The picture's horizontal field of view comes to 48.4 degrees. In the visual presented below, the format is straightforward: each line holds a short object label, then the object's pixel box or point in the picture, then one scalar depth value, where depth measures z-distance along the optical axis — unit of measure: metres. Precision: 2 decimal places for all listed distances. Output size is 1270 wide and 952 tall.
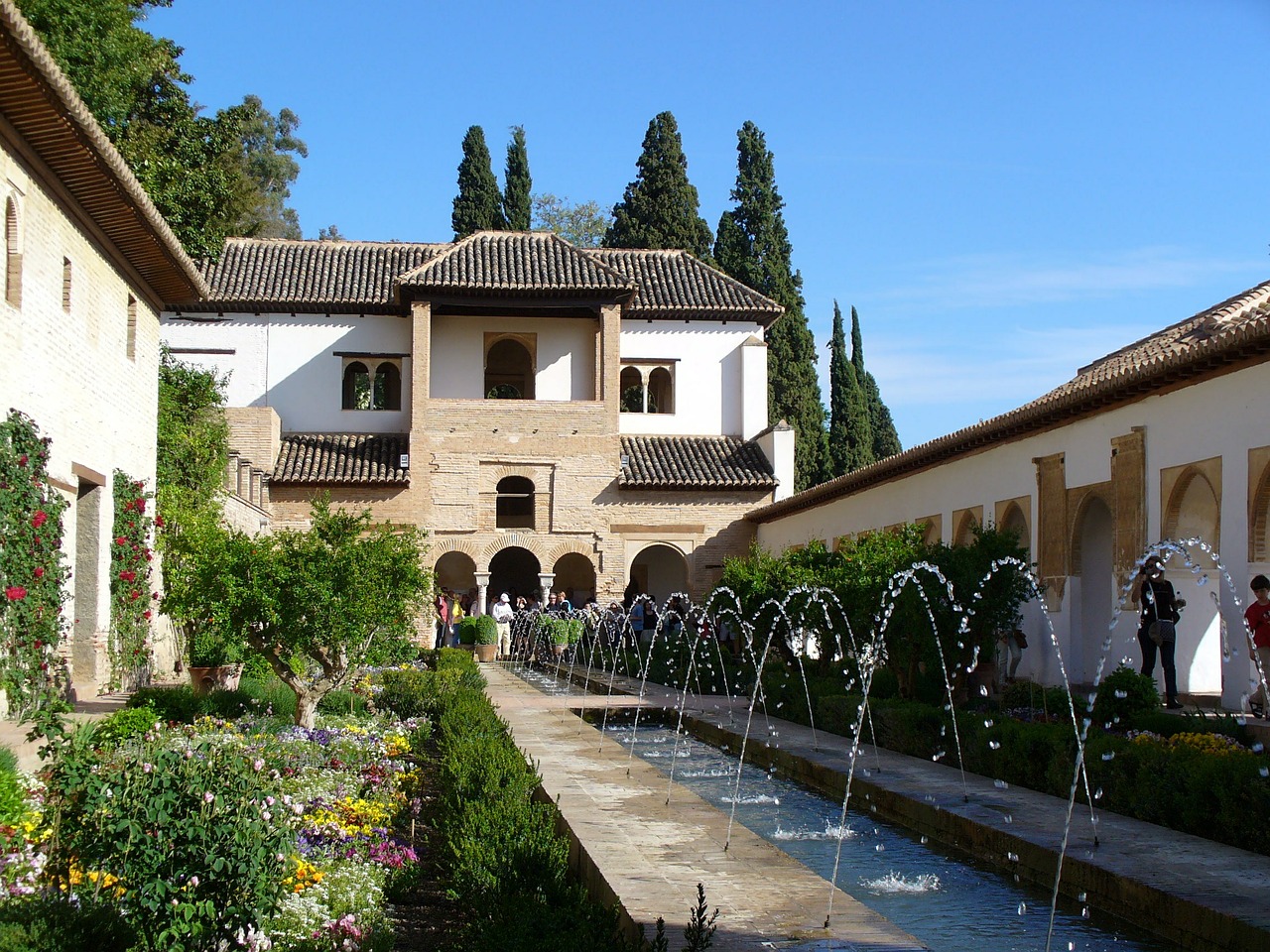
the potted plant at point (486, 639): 28.03
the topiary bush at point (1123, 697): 10.85
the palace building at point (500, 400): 29.25
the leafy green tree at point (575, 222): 47.72
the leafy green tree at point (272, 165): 47.59
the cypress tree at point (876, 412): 45.78
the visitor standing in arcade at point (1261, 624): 11.23
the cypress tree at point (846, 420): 39.62
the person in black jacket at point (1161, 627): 12.78
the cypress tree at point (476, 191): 39.97
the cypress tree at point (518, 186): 40.59
